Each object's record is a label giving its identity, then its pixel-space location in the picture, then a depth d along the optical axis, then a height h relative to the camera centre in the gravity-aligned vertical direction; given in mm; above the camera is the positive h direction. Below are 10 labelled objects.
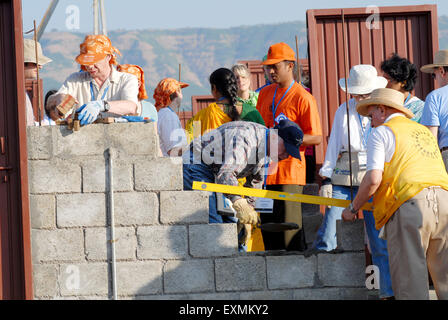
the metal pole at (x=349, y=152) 13453 -105
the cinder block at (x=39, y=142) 13109 +95
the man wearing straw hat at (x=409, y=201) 11555 -470
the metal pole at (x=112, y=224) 12914 -603
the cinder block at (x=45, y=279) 13000 -1041
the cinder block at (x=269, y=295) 13078 -1259
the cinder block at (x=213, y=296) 13031 -1244
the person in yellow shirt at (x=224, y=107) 14203 +349
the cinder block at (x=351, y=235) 13187 -796
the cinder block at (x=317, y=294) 13164 -1277
